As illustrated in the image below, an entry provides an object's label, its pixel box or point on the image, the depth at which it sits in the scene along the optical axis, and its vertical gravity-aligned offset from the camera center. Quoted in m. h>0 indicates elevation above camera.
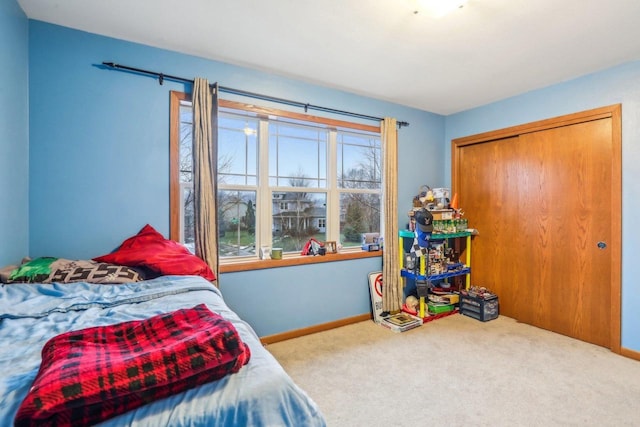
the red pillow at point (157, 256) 1.97 -0.29
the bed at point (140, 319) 0.72 -0.43
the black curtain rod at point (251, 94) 2.23 +1.08
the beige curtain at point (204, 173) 2.42 +0.34
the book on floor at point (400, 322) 3.08 -1.14
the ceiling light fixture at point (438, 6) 1.76 +1.23
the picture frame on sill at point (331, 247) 3.22 -0.36
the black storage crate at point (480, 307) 3.36 -1.07
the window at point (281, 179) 2.62 +0.35
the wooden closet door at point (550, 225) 2.76 -0.13
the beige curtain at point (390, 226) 3.41 -0.14
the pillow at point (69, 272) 1.64 -0.33
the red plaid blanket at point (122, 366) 0.63 -0.38
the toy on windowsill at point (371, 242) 3.47 -0.33
